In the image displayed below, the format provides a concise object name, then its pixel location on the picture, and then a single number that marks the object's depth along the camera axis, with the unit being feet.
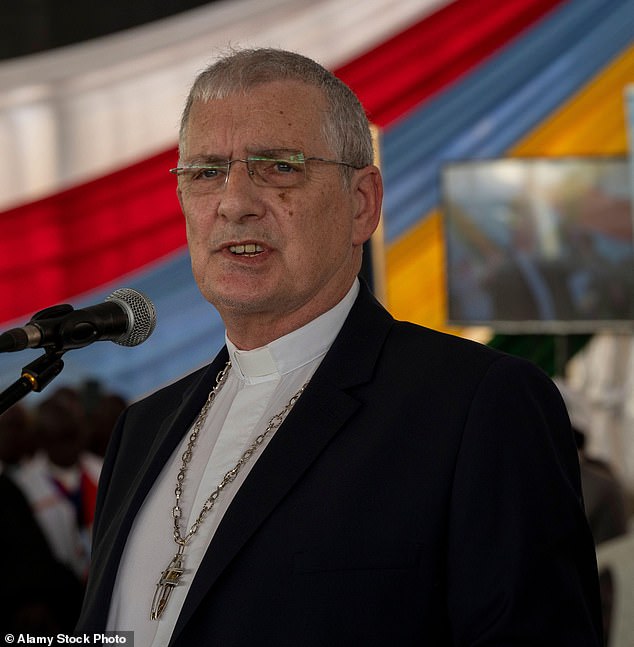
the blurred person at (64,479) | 13.53
